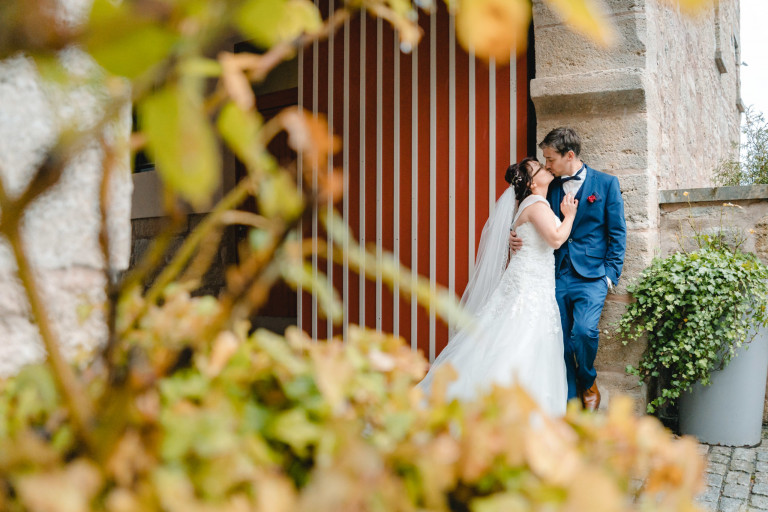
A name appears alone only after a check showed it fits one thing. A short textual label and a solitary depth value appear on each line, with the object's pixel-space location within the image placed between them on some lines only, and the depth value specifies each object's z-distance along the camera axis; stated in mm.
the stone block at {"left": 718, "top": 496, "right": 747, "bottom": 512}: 2609
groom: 3537
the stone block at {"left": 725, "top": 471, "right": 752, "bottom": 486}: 2939
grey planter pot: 3457
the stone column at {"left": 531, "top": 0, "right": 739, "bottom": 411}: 3592
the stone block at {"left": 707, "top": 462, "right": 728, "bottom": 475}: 3084
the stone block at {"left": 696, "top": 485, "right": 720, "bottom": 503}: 2715
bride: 3434
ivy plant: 3342
